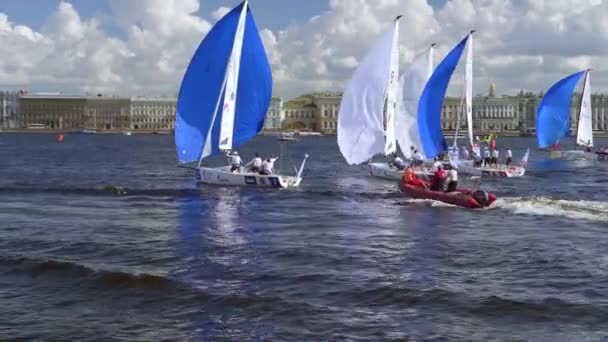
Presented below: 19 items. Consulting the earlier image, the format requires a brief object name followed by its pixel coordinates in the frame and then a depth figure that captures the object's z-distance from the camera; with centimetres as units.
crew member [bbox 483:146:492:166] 3709
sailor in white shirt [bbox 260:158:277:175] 2820
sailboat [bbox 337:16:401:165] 3281
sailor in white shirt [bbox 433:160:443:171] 2797
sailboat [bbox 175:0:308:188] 2877
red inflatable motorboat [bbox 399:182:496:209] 2272
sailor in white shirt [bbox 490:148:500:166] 3741
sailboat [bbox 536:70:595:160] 5056
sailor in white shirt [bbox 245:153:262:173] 2848
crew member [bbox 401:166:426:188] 2548
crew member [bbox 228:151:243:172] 2877
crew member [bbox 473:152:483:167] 3634
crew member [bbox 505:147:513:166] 3797
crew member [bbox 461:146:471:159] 3822
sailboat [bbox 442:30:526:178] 3519
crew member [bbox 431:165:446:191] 2434
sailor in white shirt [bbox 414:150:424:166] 3243
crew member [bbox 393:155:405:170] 3306
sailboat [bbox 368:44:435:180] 3559
